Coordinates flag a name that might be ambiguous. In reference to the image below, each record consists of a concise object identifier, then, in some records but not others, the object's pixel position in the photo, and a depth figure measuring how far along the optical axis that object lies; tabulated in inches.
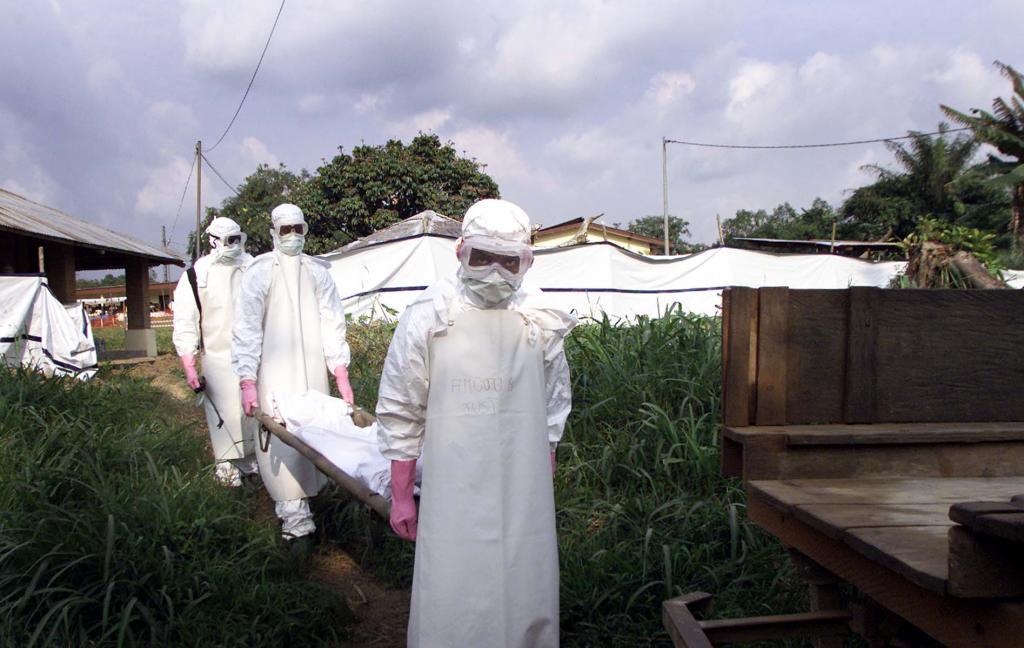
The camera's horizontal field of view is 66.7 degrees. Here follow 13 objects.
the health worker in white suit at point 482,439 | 90.4
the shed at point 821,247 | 775.7
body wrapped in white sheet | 127.0
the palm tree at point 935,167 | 1173.7
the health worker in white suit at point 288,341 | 162.1
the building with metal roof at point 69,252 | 465.7
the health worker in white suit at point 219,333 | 203.9
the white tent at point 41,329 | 339.6
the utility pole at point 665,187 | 1000.6
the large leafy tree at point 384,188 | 949.2
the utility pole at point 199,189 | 1044.3
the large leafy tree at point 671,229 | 1362.5
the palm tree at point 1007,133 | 960.3
